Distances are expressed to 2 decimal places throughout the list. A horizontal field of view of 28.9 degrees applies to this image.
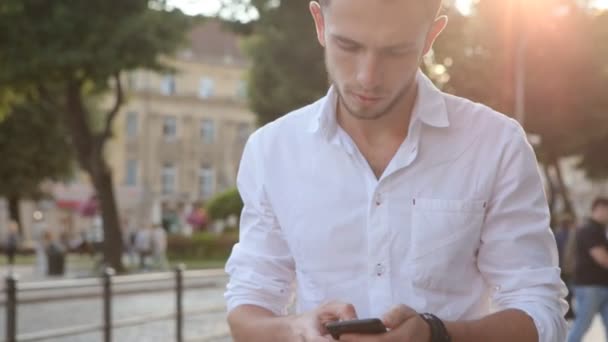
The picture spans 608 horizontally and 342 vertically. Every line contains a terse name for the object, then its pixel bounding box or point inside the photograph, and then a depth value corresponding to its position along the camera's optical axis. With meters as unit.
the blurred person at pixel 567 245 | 14.88
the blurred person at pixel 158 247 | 36.03
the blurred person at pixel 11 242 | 38.72
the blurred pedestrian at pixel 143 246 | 37.28
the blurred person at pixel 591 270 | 11.73
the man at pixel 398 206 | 2.25
